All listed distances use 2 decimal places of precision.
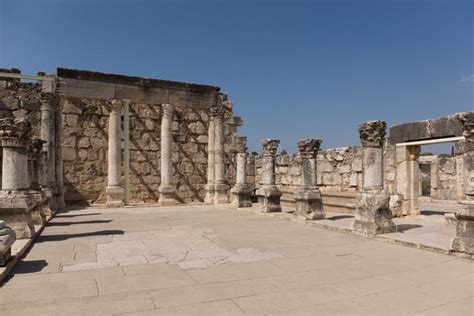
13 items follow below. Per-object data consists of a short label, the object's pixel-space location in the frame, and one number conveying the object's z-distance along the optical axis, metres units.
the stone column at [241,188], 13.80
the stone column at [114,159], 13.91
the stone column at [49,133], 12.73
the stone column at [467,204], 5.76
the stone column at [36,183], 8.74
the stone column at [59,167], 13.26
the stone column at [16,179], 6.81
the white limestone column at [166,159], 14.91
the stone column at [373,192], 7.74
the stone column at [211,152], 16.19
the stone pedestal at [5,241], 4.85
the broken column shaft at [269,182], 11.88
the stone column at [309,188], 9.98
